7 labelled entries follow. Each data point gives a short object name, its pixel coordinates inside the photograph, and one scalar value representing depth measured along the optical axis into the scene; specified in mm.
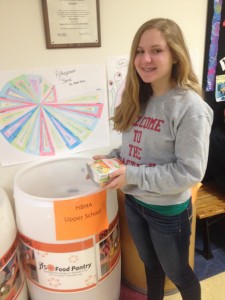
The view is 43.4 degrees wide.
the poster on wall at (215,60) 1490
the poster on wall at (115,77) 1352
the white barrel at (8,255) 1128
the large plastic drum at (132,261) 1408
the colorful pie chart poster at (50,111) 1228
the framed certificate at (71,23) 1165
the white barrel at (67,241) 1088
